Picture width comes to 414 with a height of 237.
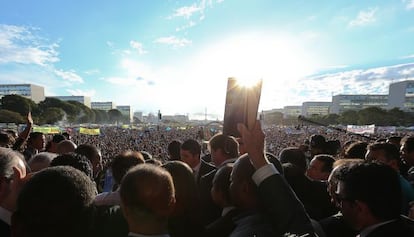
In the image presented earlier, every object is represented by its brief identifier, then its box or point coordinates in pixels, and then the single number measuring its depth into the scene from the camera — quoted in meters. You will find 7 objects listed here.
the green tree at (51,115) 67.45
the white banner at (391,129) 36.51
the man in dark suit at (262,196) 1.42
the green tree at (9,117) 50.41
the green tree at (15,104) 62.53
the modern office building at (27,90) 106.19
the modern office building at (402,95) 109.00
